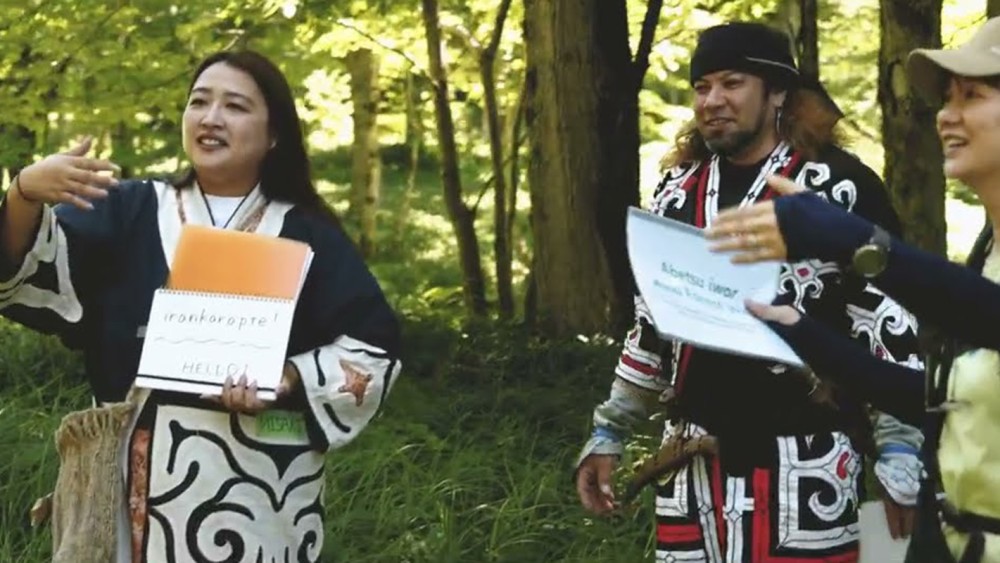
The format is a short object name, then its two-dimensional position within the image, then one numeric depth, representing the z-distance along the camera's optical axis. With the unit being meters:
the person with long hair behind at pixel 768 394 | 2.76
